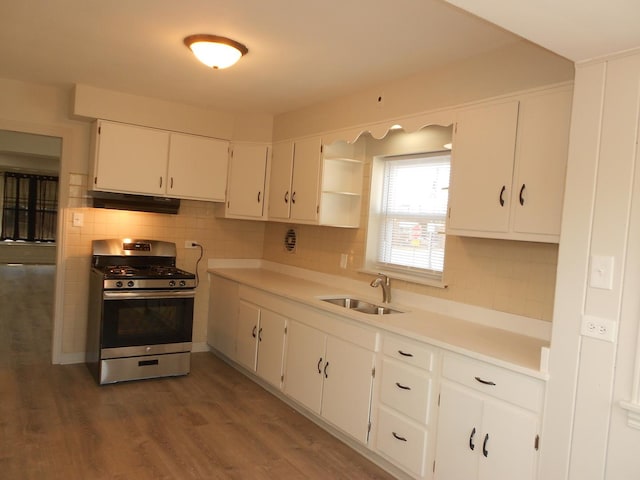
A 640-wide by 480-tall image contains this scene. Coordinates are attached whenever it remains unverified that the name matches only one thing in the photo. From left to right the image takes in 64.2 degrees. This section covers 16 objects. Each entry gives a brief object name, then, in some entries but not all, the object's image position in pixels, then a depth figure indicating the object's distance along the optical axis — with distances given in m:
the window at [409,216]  3.64
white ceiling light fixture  2.90
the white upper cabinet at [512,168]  2.44
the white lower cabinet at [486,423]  2.23
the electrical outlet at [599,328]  1.96
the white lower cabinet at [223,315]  4.68
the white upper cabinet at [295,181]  4.22
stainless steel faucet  3.70
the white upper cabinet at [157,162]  4.31
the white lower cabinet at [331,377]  3.11
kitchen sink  3.74
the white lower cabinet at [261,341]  3.96
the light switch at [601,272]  1.97
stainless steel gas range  4.14
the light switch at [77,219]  4.55
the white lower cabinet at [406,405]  2.68
